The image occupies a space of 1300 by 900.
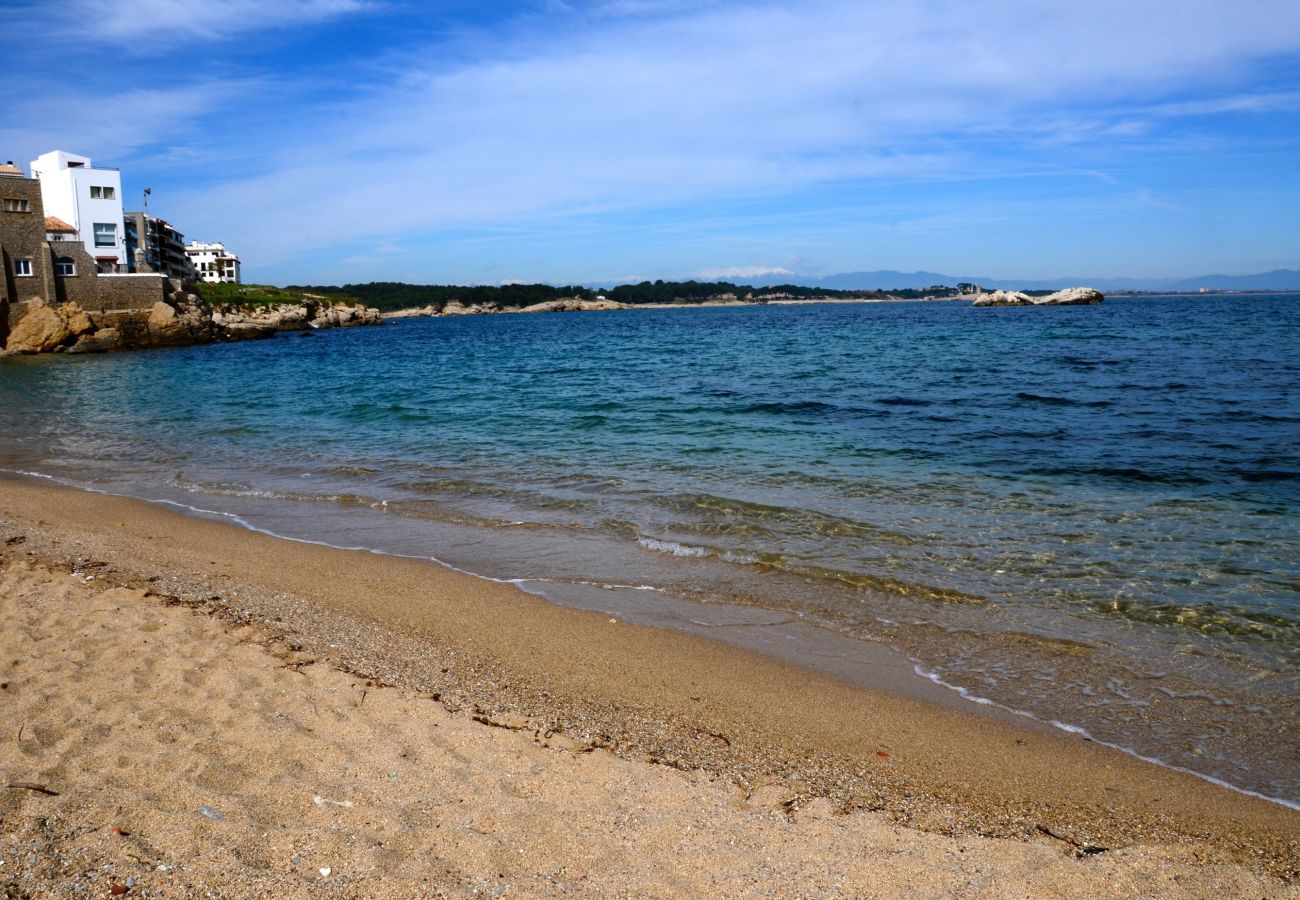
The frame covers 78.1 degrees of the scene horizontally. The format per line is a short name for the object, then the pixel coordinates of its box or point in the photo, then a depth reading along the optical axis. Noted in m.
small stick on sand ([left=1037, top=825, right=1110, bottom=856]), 4.64
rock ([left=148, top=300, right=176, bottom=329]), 61.50
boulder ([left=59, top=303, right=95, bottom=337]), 54.66
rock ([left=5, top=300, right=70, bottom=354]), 52.22
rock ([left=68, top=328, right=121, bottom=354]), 55.25
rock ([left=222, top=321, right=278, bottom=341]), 73.62
